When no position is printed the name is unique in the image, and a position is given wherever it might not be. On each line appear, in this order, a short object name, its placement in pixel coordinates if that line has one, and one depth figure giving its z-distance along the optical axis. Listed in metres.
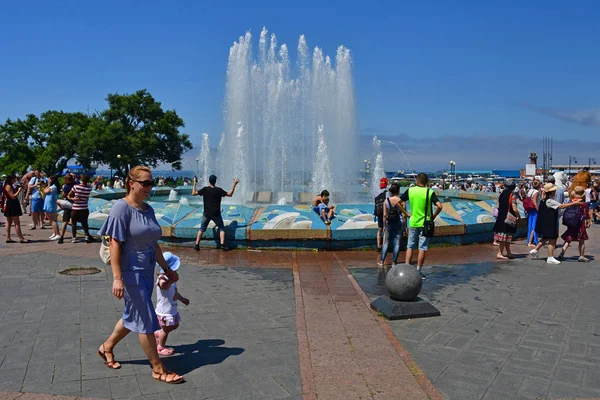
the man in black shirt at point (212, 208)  10.15
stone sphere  5.86
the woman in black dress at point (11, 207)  11.22
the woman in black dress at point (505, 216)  9.29
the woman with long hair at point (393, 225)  8.61
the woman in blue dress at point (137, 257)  3.85
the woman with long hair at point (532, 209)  11.54
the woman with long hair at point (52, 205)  12.27
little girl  4.49
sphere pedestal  5.80
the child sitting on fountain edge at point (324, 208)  10.59
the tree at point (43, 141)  47.59
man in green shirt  7.78
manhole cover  8.12
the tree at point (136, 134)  45.72
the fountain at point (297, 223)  10.38
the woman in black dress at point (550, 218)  9.24
